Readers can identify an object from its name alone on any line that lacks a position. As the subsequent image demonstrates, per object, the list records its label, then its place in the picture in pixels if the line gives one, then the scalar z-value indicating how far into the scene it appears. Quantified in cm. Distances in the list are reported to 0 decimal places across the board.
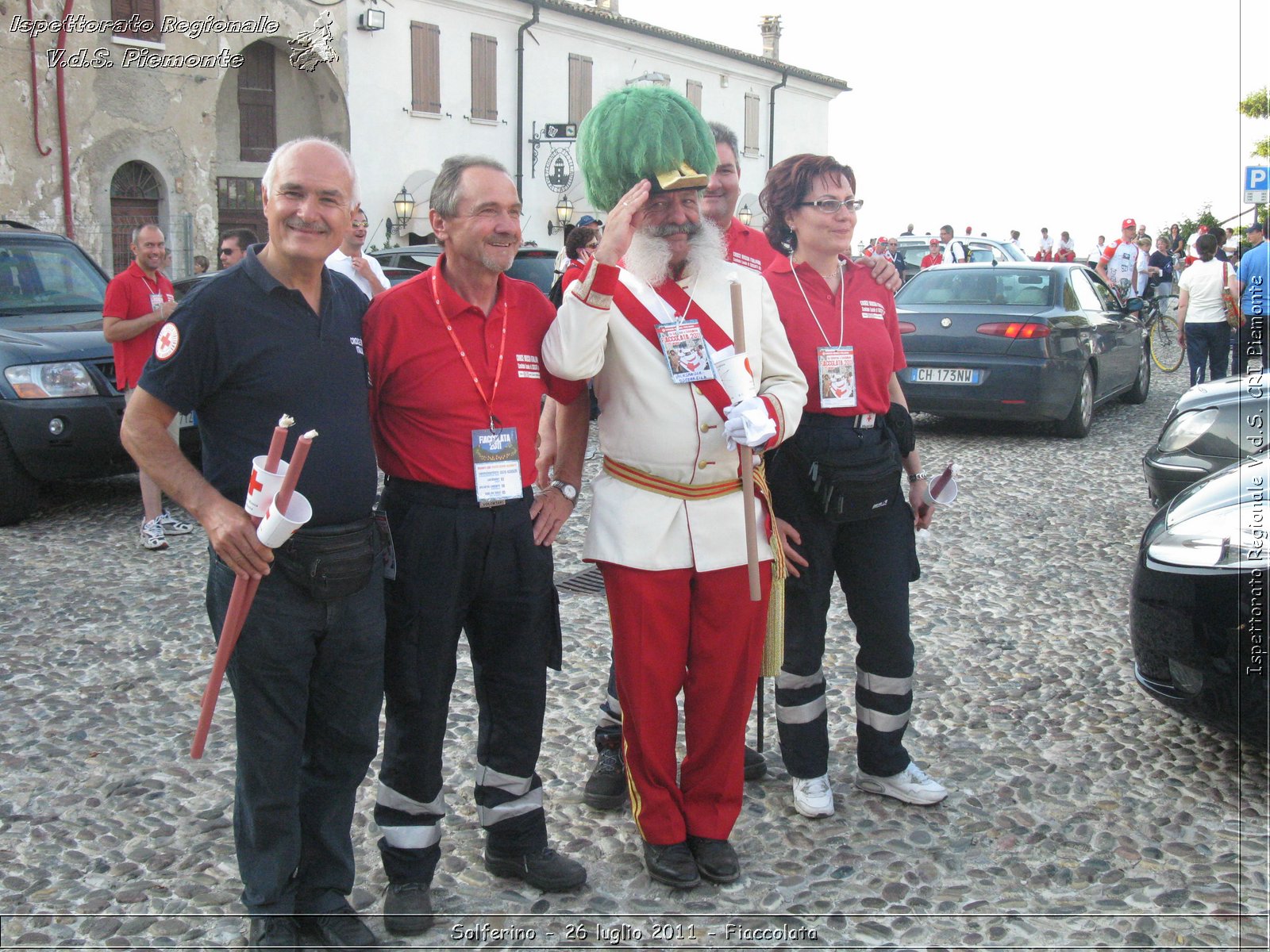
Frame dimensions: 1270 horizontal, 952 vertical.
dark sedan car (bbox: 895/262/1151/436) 1002
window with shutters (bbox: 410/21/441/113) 2672
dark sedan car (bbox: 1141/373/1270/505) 632
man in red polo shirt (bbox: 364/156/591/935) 292
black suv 738
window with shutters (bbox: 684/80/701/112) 3459
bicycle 1719
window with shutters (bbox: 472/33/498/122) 2819
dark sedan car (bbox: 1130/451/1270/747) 353
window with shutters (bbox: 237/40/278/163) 2512
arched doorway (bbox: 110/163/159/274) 2189
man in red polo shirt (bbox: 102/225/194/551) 691
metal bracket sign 2512
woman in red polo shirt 353
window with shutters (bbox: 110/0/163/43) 2172
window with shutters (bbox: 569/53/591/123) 3062
